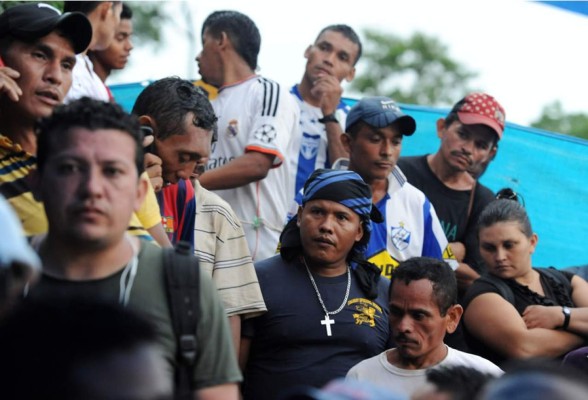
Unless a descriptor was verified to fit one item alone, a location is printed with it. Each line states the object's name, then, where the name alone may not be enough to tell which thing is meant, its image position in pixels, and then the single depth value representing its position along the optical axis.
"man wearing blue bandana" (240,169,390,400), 4.99
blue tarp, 7.90
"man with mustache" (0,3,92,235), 4.26
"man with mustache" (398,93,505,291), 6.66
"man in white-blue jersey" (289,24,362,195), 6.79
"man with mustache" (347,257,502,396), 4.76
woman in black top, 5.59
